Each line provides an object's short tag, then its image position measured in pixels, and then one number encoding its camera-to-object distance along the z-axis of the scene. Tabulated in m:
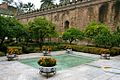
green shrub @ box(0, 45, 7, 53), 7.49
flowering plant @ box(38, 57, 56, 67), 3.91
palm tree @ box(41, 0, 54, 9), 20.27
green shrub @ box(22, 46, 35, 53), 7.78
